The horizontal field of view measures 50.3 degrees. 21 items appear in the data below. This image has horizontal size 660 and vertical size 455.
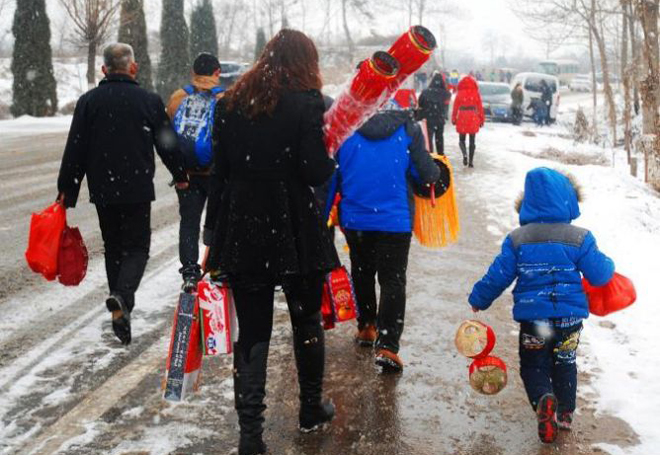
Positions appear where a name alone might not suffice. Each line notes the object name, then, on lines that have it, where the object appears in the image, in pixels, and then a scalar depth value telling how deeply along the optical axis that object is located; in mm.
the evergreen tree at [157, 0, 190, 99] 35281
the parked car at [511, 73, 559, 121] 28922
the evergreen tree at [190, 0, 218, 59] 40125
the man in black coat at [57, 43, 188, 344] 4652
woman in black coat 2980
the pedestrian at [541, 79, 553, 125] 28375
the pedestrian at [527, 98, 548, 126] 28703
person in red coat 13227
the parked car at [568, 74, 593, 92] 60372
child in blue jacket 3428
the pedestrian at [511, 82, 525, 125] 27016
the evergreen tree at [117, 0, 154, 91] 28875
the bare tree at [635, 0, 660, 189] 11203
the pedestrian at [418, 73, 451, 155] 13078
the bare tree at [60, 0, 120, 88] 27172
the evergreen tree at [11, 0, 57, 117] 27359
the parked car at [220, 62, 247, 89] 32938
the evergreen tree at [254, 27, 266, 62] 47509
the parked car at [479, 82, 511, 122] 28219
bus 56125
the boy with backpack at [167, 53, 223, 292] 5090
